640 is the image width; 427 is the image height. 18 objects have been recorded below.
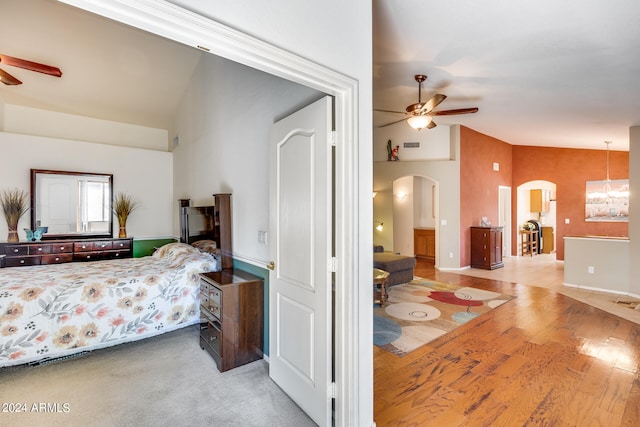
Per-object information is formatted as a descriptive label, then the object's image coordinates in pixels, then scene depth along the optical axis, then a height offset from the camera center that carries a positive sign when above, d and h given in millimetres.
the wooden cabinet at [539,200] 9930 +403
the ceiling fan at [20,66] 2588 +1329
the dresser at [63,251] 4312 -555
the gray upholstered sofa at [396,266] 5090 -908
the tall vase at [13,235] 4461 -295
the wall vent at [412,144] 6984 +1584
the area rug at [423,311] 3215 -1303
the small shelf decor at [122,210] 5344 +78
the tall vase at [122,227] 5332 -221
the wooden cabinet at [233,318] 2574 -918
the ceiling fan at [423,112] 3885 +1378
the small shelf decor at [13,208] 4488 +103
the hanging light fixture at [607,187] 7055 +583
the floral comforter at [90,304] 2486 -817
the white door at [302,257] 1857 -300
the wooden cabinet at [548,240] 9844 -902
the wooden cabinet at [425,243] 7926 -803
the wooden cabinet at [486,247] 6703 -779
